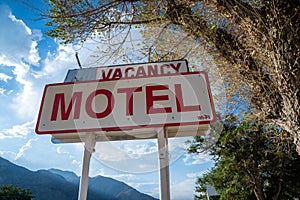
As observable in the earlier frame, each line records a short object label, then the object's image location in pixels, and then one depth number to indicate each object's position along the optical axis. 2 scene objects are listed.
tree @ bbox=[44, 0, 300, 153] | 2.48
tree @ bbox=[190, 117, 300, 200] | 8.77
